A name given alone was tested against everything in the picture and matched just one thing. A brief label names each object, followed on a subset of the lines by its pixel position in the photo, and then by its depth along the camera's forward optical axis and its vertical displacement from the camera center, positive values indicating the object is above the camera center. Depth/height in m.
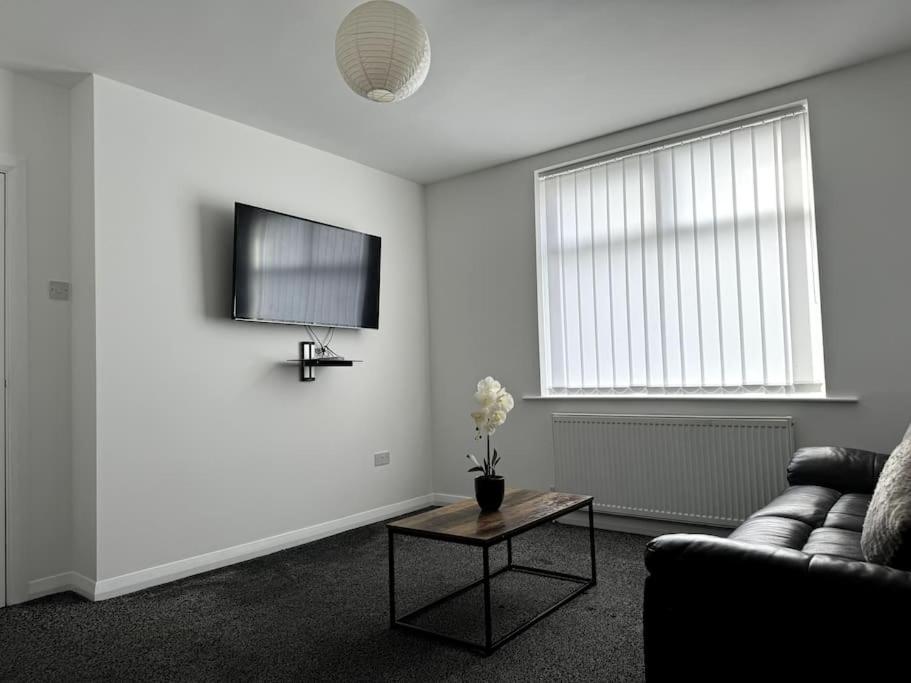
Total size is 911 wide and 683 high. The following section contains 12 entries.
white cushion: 1.48 -0.42
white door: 3.09 -0.16
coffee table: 2.40 -0.65
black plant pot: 2.85 -0.56
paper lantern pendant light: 2.24 +1.16
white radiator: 3.61 -0.63
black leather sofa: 1.39 -0.61
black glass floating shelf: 4.23 +0.07
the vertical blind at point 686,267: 3.65 +0.61
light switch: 3.33 +0.48
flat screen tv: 3.82 +0.67
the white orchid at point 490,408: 2.88 -0.19
